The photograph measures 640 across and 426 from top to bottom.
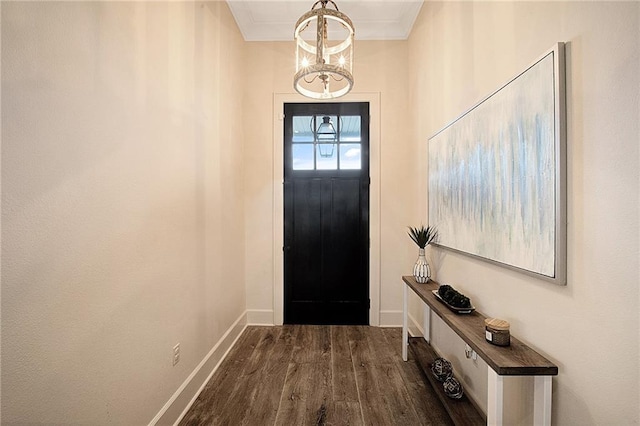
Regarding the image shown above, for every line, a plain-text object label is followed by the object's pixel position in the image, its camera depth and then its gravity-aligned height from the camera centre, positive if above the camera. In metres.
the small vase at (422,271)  2.33 -0.53
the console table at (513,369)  1.08 -0.64
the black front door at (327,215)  3.26 -0.08
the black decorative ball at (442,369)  1.97 -1.18
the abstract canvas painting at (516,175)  1.09 +0.17
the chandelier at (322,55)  1.53 +0.91
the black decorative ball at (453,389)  1.80 -1.20
